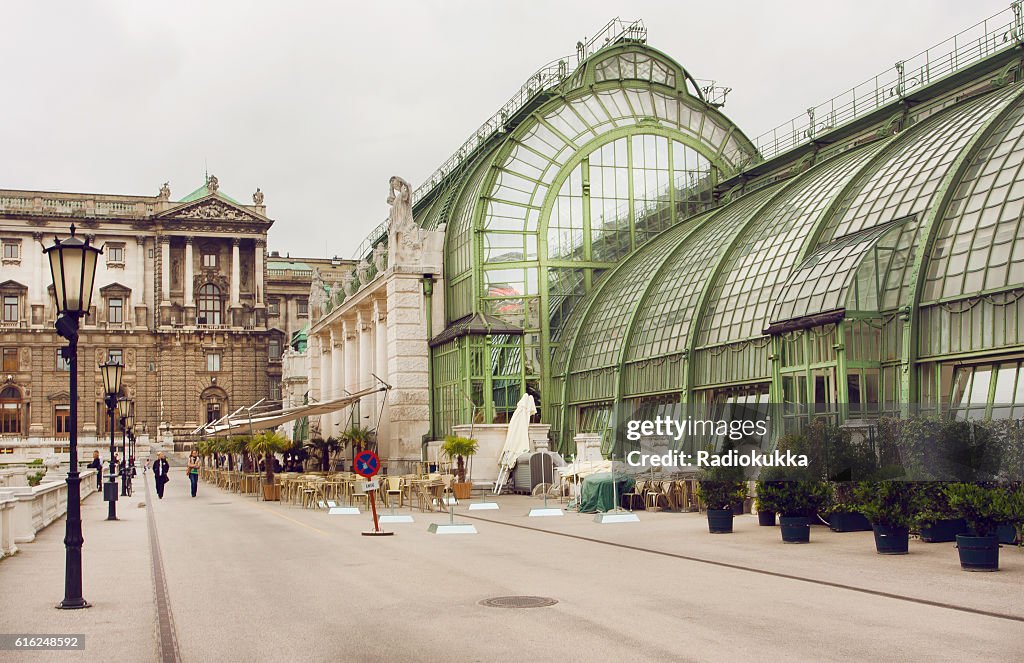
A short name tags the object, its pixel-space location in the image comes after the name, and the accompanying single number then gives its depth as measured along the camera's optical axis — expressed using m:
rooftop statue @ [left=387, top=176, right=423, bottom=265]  52.91
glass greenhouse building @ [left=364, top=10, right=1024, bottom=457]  26.83
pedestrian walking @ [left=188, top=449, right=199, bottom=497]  50.12
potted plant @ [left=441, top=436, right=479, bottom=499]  41.94
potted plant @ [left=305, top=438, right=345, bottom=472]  57.28
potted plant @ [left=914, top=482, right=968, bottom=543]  19.08
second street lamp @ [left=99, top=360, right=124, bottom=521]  40.00
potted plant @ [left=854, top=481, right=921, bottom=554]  18.97
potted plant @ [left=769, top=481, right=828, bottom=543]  21.44
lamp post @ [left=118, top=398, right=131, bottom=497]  52.83
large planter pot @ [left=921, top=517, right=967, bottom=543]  20.49
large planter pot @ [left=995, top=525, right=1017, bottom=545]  19.52
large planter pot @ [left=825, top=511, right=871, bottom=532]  23.16
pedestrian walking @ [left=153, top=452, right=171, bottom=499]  49.75
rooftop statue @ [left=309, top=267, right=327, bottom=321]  81.62
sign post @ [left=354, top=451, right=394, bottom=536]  25.67
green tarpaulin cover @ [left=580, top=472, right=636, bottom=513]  31.22
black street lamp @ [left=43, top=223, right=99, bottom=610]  15.02
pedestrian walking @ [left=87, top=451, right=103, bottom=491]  60.08
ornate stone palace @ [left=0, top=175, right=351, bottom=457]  121.06
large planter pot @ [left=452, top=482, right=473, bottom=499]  41.81
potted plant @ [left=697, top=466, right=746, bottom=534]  23.91
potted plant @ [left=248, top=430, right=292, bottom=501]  45.75
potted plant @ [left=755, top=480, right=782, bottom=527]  22.16
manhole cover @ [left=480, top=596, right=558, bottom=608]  14.45
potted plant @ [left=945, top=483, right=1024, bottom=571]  16.28
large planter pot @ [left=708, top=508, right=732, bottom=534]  23.94
